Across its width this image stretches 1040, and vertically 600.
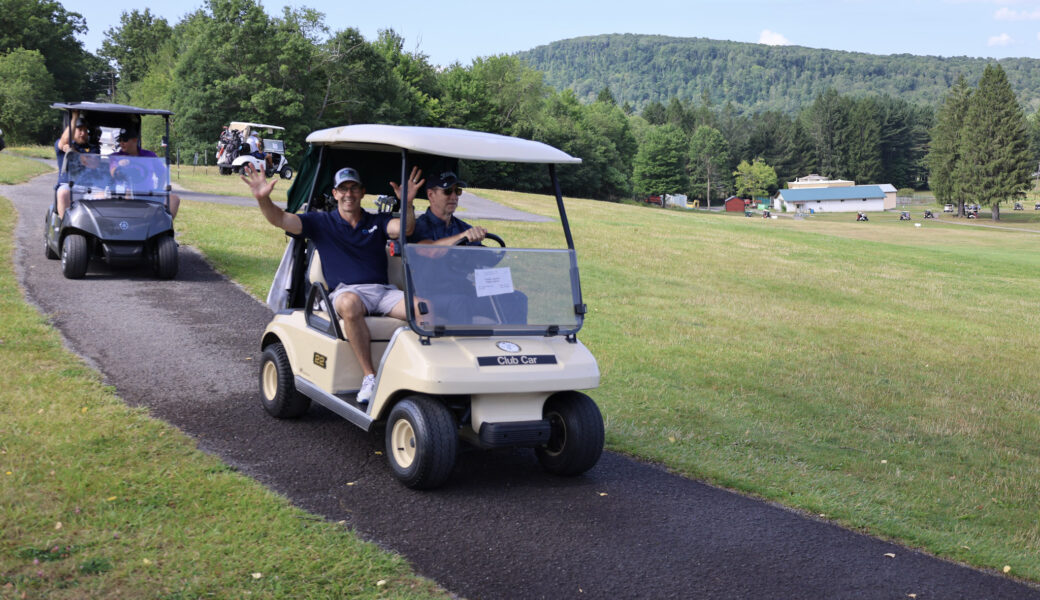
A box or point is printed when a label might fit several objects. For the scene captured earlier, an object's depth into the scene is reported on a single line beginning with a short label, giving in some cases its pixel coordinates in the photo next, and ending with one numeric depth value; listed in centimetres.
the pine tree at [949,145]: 9381
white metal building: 12100
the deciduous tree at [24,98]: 5956
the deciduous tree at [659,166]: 12119
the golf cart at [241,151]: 3439
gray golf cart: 1142
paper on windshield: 560
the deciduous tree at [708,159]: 14188
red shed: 13088
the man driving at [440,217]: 606
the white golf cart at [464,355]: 511
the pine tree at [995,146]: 8919
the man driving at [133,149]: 1228
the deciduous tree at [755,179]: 14062
